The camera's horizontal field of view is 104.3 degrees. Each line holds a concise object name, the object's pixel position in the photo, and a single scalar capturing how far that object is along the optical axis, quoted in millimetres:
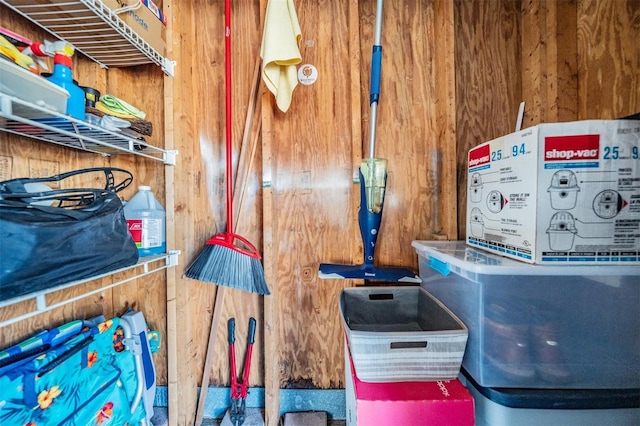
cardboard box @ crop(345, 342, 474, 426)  602
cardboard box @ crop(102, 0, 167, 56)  764
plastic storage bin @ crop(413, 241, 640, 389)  591
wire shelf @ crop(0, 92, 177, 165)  517
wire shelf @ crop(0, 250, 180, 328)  483
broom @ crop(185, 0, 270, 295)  906
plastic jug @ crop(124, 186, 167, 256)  839
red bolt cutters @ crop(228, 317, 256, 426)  1059
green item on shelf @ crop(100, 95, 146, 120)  765
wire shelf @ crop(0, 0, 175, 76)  695
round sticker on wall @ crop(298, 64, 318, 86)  1138
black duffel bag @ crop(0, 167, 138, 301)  481
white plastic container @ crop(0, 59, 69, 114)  497
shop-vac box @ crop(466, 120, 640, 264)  576
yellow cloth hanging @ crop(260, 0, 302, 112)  912
